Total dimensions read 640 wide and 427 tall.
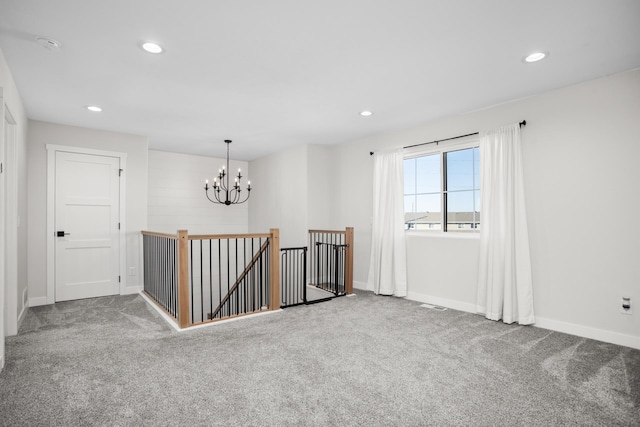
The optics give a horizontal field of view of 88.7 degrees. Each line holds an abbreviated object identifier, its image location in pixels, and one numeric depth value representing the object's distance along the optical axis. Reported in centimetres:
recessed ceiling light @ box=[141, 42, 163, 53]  256
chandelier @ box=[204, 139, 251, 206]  710
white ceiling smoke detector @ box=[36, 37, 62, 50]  250
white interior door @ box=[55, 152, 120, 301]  467
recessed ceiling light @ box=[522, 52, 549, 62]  272
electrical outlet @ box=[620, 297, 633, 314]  301
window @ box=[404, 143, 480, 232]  432
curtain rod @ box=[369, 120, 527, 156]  368
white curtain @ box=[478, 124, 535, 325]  362
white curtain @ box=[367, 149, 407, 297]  486
